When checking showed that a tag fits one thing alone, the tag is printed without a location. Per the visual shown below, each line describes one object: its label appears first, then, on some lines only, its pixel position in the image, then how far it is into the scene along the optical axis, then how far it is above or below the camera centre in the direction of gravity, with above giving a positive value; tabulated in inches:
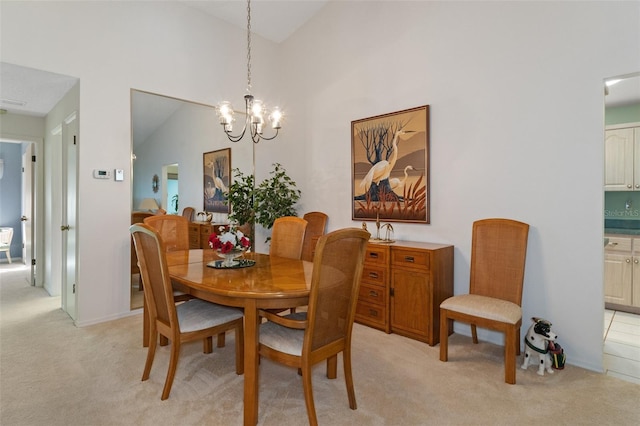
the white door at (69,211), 137.0 -1.4
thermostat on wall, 133.4 +13.6
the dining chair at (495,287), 91.6 -25.4
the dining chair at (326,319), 65.9 -23.6
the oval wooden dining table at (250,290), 70.3 -17.5
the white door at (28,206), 192.2 +1.2
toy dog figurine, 95.7 -38.9
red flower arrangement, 90.3 -8.9
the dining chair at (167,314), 78.0 -27.6
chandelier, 115.3 +32.9
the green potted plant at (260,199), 180.5 +4.8
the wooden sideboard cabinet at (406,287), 115.1 -28.6
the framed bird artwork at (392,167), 134.4 +17.7
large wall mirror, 146.3 +29.4
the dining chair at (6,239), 251.6 -23.6
